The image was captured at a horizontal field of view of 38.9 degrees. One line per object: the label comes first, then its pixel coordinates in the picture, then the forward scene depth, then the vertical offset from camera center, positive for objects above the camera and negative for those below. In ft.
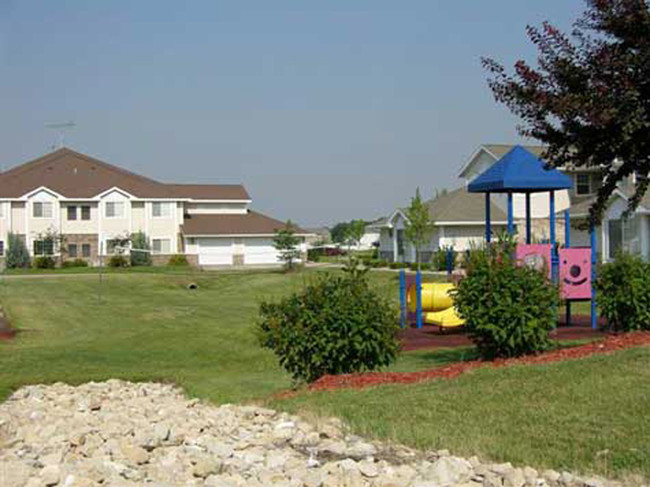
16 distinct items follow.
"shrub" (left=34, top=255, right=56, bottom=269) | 198.39 -0.18
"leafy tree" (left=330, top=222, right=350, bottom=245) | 387.80 +12.69
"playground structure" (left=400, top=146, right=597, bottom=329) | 66.70 +1.62
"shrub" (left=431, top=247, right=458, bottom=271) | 133.45 -0.85
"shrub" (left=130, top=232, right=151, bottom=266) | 205.46 +2.74
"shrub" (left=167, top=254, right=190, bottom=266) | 207.60 -0.08
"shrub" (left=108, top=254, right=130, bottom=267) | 201.53 -0.15
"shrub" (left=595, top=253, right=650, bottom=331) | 52.54 -2.23
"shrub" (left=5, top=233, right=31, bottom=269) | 198.49 +1.62
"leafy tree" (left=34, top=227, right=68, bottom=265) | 204.44 +4.30
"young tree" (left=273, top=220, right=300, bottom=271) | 187.52 +2.76
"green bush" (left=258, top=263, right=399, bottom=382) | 40.22 -3.11
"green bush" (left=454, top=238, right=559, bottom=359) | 42.73 -2.26
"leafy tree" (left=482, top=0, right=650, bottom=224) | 41.09 +7.47
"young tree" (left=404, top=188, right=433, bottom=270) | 165.78 +5.92
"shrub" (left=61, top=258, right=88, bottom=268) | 204.90 -0.48
